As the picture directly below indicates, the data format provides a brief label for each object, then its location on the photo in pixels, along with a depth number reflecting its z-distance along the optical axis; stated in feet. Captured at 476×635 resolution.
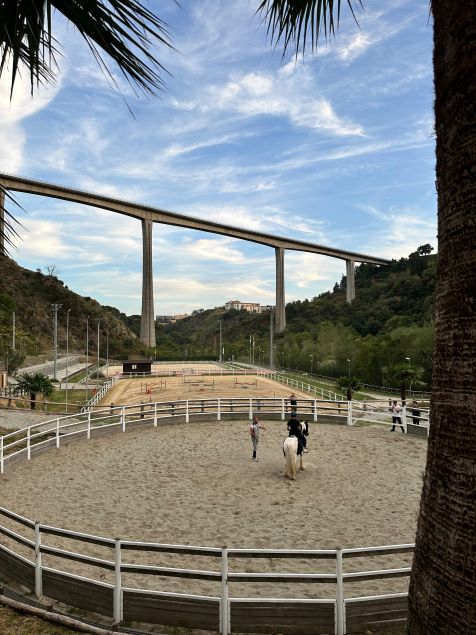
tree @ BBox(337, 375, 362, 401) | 131.34
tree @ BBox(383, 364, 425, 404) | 105.50
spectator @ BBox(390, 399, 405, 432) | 62.04
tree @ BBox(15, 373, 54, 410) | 111.96
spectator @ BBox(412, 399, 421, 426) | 62.77
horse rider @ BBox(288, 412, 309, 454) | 43.38
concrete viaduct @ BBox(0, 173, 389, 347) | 333.42
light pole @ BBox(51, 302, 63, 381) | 152.86
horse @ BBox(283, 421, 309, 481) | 41.09
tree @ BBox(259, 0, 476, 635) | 7.69
